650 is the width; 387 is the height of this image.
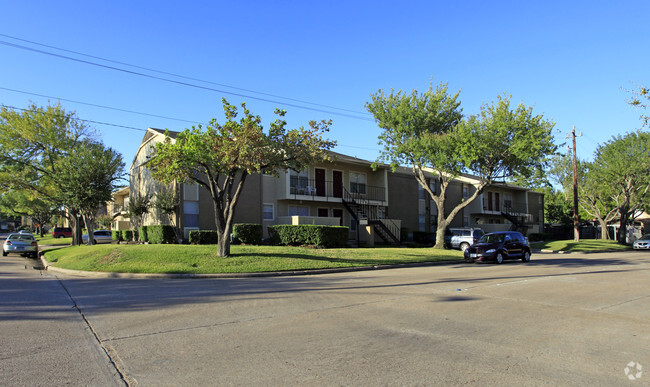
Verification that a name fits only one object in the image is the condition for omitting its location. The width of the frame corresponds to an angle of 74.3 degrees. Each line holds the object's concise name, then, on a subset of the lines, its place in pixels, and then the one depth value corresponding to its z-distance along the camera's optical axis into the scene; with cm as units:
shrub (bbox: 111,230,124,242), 3349
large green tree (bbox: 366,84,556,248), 2528
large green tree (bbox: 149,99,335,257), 1588
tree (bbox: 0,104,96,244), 2980
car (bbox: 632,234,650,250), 3588
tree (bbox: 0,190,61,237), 5572
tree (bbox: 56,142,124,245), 2553
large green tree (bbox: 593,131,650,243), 3866
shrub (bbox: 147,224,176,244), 2462
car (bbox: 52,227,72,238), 5124
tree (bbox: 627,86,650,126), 1426
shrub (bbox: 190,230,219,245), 2398
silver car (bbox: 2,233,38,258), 2525
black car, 2097
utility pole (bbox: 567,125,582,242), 3550
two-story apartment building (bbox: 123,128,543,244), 2620
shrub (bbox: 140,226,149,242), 2706
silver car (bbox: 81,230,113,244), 3553
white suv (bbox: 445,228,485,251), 2958
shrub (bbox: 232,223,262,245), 2481
